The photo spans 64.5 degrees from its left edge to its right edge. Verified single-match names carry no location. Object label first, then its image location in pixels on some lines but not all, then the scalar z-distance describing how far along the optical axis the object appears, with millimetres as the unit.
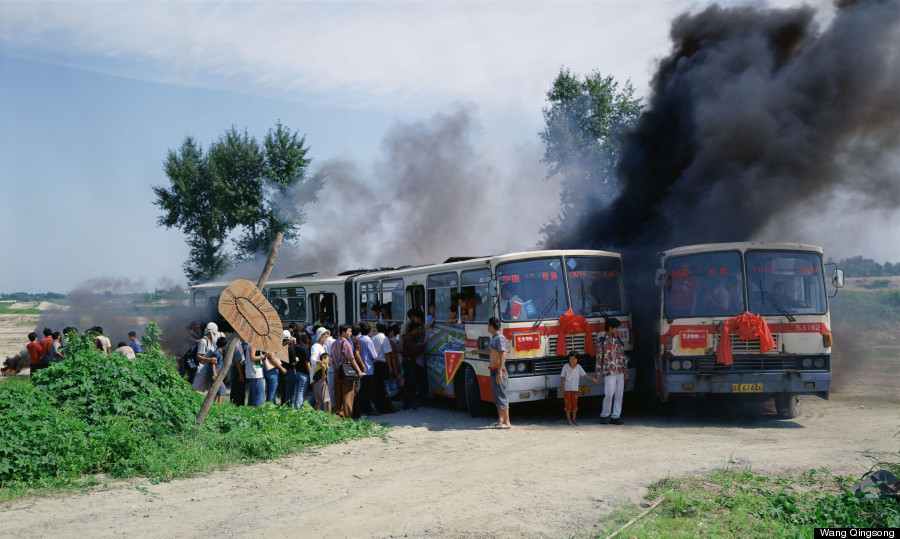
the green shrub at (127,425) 7914
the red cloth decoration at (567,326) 11422
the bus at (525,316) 11375
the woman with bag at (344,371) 12070
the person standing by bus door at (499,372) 10969
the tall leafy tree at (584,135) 29719
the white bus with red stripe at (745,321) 10664
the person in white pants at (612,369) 11312
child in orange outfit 11281
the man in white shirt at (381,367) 13305
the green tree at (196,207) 33938
